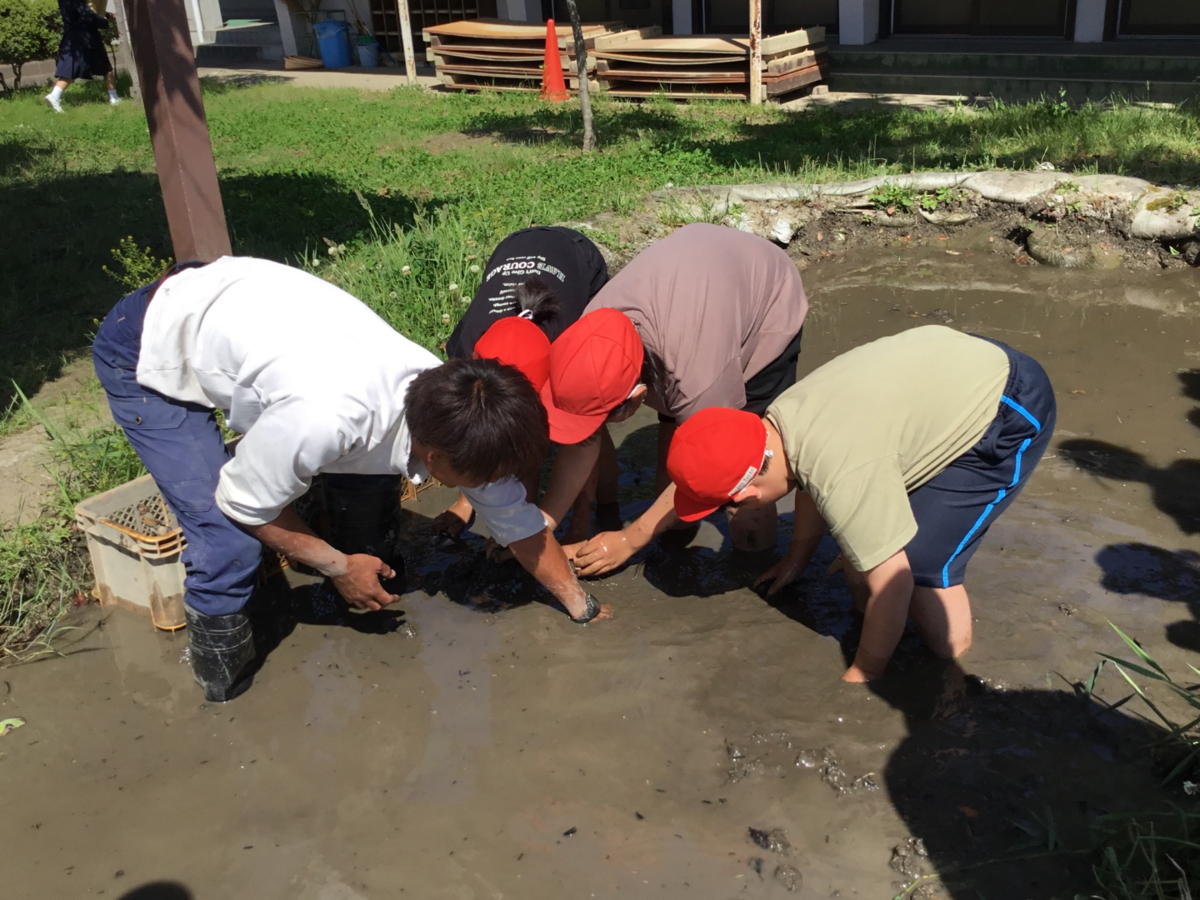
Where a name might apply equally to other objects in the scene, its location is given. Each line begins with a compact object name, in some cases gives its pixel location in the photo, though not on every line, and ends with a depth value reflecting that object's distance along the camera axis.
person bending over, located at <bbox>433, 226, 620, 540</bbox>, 2.86
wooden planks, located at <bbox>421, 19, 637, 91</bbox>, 12.24
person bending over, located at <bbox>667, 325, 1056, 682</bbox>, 2.38
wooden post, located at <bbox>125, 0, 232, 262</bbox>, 4.13
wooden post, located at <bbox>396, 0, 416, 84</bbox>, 13.29
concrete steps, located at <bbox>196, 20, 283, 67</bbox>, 17.38
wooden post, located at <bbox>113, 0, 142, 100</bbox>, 12.20
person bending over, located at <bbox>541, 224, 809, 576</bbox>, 2.70
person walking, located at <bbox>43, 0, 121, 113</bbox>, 11.44
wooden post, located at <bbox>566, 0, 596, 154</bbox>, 8.45
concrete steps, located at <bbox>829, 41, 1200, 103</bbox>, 9.50
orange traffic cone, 11.84
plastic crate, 3.12
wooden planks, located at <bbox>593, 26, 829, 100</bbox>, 10.68
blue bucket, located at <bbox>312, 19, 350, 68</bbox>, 15.59
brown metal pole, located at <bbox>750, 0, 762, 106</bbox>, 10.23
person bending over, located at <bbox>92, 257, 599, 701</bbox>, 2.40
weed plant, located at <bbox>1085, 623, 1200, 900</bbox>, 2.04
